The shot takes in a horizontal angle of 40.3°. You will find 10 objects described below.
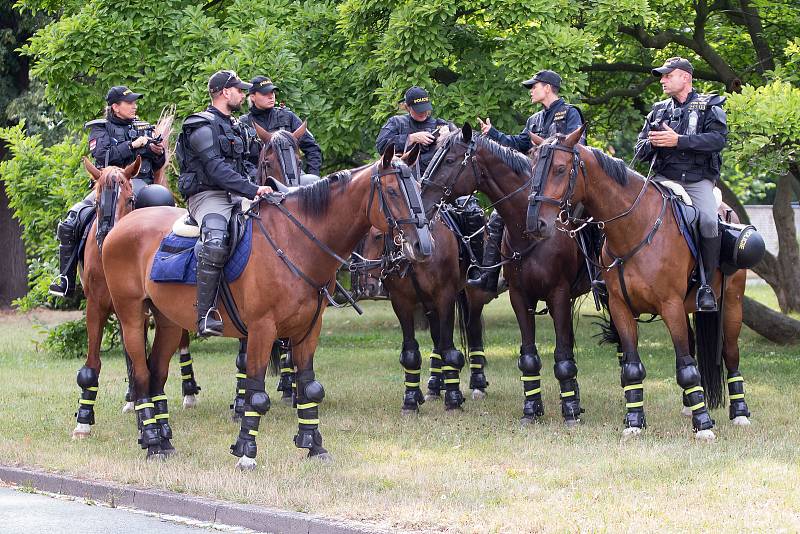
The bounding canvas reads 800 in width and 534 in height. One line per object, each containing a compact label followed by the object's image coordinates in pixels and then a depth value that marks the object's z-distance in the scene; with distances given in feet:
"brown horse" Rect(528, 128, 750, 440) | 31.19
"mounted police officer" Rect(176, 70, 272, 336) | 28.66
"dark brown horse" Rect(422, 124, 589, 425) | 33.91
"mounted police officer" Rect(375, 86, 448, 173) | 38.50
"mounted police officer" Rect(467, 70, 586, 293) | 35.70
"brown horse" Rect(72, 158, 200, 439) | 35.14
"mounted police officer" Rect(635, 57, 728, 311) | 32.32
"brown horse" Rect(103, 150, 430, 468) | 27.73
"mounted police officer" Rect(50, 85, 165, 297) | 37.11
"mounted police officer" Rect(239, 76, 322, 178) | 39.60
